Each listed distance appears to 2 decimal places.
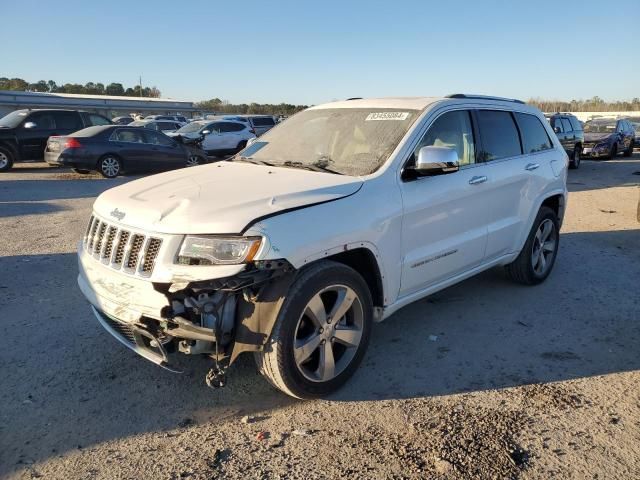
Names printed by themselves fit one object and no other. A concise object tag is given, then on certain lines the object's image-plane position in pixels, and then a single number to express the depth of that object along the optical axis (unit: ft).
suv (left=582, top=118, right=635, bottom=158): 68.85
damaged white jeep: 9.23
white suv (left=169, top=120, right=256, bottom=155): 64.54
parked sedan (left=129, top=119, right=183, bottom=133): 86.16
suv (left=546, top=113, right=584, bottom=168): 56.70
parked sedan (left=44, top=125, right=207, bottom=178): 43.93
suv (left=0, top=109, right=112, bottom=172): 49.01
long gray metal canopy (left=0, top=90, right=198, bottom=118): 137.08
